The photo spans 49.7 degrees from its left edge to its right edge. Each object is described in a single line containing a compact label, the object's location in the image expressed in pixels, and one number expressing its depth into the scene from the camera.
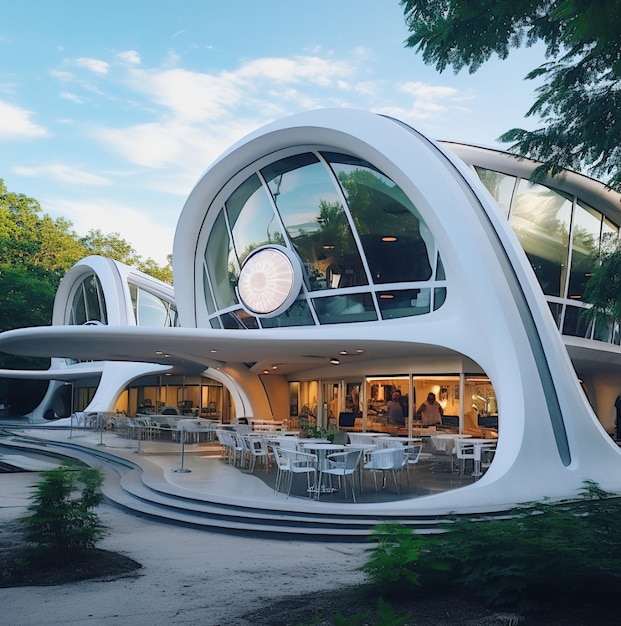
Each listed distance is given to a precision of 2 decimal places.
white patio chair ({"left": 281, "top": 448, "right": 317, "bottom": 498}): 11.83
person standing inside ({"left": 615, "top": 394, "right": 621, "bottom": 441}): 23.47
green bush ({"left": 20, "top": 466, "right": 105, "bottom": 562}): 7.29
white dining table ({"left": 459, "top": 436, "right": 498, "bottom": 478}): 14.30
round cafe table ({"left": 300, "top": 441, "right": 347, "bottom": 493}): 12.13
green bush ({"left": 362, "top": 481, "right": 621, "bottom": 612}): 5.32
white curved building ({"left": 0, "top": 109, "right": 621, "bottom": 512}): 13.13
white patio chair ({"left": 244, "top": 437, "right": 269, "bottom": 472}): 15.18
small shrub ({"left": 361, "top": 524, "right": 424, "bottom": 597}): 5.63
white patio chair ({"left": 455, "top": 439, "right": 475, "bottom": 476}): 14.47
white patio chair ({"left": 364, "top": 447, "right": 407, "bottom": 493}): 12.31
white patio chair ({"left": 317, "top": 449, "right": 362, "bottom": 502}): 11.78
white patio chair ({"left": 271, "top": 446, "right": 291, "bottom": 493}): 12.07
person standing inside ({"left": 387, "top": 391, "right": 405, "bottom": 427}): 20.50
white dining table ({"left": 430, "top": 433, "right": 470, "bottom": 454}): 16.23
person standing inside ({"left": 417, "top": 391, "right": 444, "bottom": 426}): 19.56
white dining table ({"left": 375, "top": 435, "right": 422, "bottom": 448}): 14.48
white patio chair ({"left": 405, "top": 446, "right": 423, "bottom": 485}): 13.53
